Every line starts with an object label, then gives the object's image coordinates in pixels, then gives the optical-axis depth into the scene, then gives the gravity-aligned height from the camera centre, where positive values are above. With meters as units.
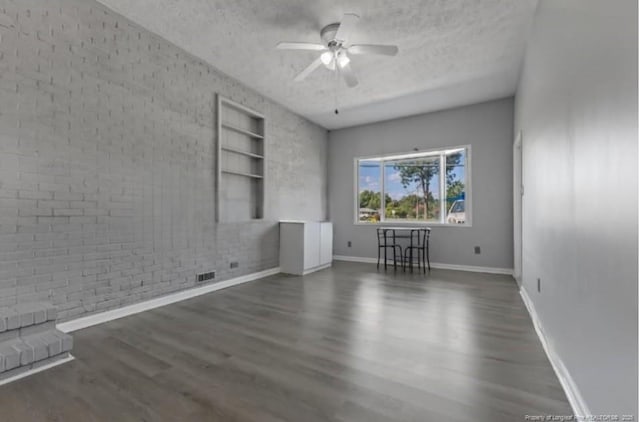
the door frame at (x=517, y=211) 4.35 +0.07
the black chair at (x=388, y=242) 5.74 -0.55
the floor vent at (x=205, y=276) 3.83 -0.81
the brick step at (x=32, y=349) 1.84 -0.88
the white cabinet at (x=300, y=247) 5.02 -0.55
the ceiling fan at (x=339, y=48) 2.79 +1.71
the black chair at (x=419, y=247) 5.56 -0.60
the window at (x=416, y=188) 5.62 +0.57
